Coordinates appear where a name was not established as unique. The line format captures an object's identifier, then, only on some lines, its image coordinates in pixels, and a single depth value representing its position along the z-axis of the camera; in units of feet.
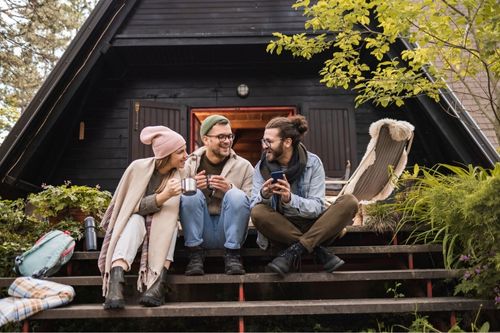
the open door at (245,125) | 23.35
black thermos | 11.95
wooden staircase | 9.25
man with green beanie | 10.24
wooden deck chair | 13.97
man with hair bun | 9.92
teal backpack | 10.33
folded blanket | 8.97
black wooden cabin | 19.99
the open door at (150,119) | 21.33
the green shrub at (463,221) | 9.29
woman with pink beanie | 9.35
